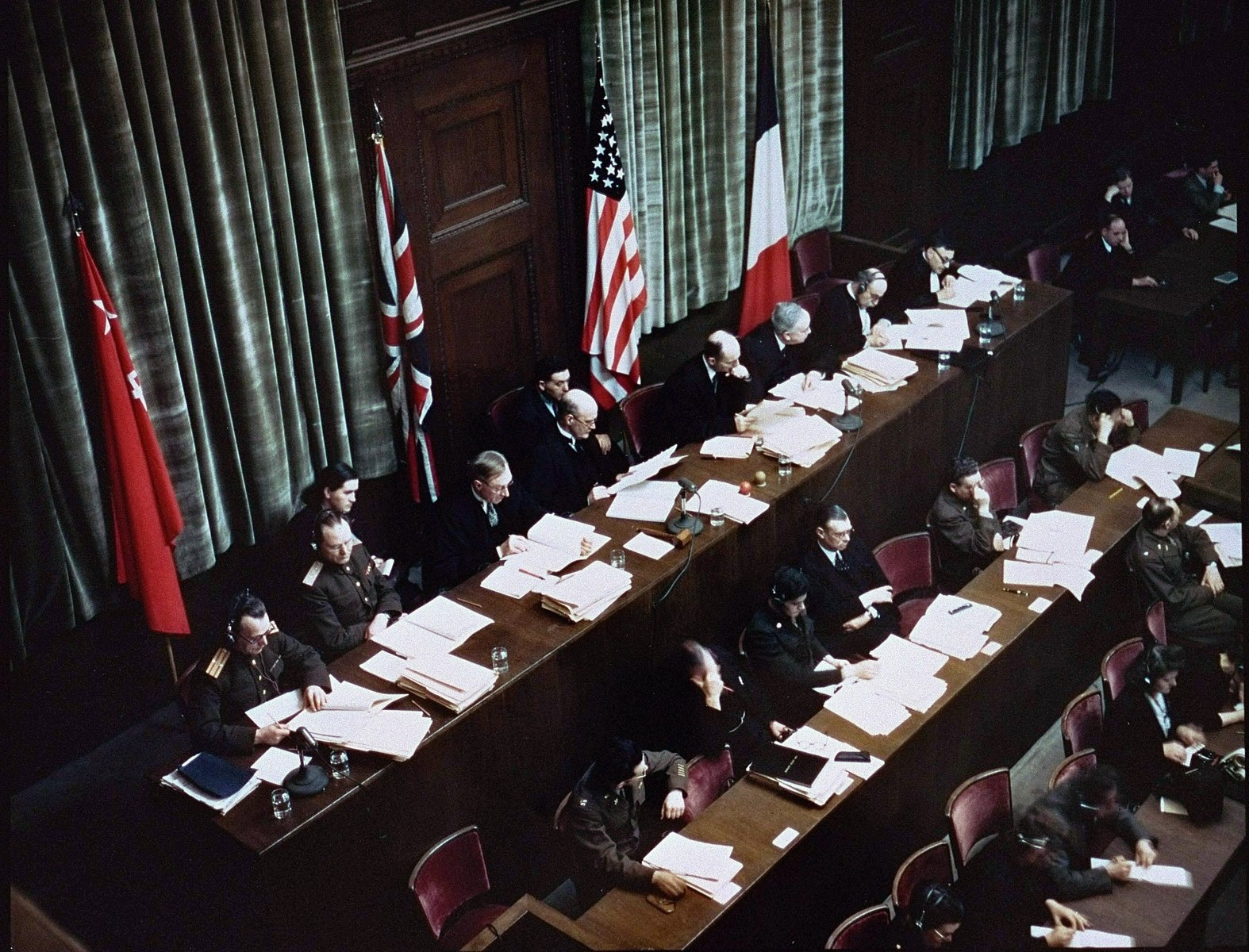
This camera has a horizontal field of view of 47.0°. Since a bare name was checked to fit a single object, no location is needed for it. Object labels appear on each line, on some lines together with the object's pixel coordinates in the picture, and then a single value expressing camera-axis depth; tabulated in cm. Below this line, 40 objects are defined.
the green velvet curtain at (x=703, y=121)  854
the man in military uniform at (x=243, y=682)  570
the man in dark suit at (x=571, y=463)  786
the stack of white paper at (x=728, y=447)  778
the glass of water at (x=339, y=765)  557
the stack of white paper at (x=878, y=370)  843
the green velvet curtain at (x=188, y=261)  595
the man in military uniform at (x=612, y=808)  579
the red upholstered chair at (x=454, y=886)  543
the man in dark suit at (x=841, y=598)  714
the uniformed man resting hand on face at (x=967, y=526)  766
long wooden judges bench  550
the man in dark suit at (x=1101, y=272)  1038
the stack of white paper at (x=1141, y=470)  790
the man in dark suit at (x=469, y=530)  725
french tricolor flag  949
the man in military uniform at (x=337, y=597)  662
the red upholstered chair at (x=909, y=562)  749
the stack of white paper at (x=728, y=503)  728
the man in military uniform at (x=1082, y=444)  809
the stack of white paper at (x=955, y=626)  659
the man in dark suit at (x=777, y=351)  873
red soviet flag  621
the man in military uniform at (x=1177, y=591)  730
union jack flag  739
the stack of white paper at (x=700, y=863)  529
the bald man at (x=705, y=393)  834
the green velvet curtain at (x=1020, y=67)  1125
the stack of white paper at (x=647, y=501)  728
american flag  842
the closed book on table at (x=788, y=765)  577
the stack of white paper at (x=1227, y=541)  764
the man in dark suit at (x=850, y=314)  925
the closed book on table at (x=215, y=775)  538
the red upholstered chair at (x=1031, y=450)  852
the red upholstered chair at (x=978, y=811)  586
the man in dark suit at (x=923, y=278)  946
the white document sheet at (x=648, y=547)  700
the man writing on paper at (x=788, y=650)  674
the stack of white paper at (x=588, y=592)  650
